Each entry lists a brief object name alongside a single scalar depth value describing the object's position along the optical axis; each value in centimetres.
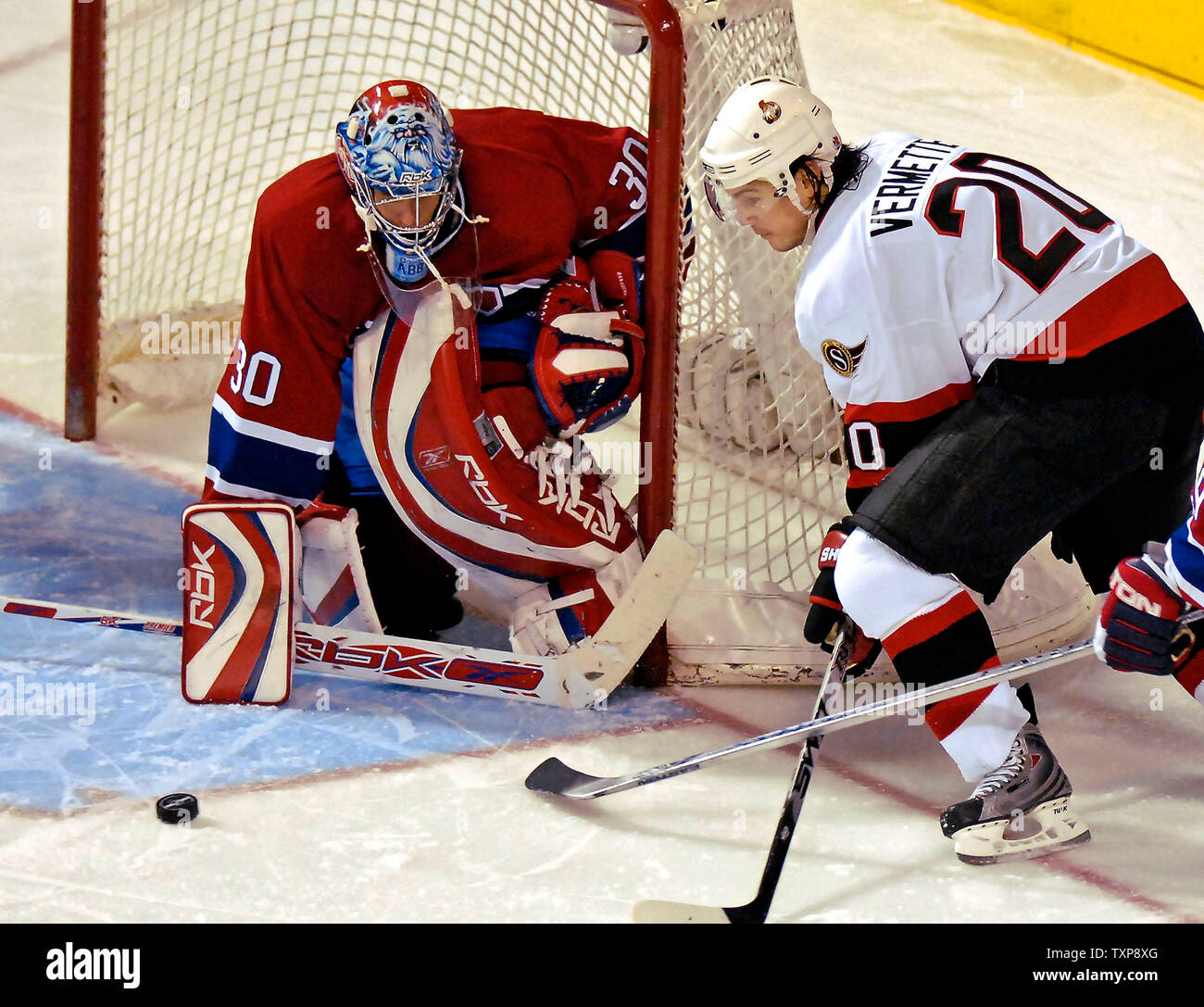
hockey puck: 437
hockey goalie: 487
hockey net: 509
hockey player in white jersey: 402
